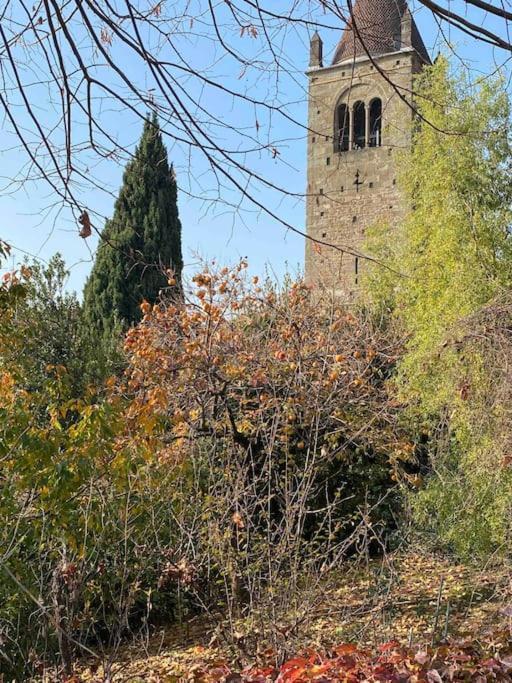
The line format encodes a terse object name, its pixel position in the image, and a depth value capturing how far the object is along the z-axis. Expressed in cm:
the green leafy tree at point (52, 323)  1050
